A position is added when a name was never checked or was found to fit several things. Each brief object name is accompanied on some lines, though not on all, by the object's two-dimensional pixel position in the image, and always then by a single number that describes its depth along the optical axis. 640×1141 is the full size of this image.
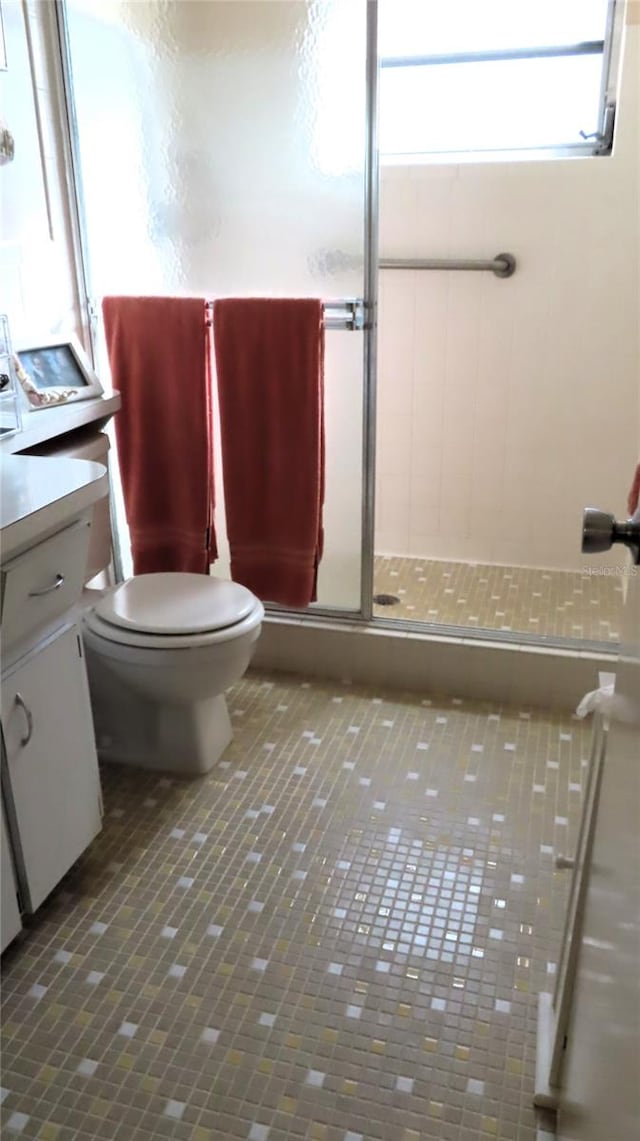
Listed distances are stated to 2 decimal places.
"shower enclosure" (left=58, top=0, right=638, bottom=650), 2.29
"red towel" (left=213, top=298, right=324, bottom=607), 2.38
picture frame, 2.16
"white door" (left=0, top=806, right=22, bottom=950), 1.54
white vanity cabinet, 1.46
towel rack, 2.38
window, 2.79
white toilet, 2.05
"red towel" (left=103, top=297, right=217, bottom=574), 2.46
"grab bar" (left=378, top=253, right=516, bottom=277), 3.03
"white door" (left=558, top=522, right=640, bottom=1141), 0.60
